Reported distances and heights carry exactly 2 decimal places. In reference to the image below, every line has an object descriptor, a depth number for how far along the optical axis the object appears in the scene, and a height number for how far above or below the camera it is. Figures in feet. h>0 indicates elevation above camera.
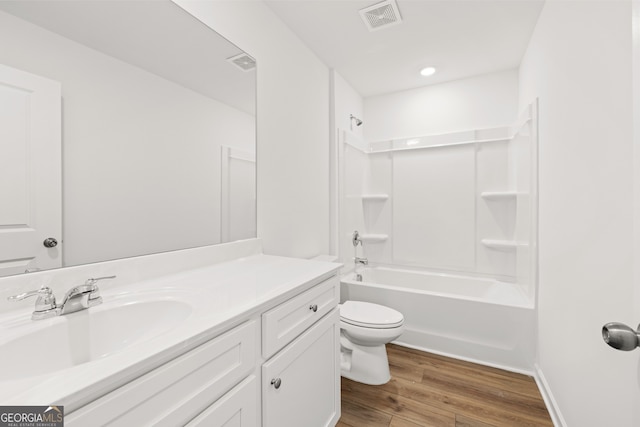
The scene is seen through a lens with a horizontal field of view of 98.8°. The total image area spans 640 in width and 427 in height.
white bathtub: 6.51 -2.73
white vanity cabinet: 1.83 -1.50
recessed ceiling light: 8.70 +4.57
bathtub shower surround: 6.73 -0.66
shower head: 9.89 +3.38
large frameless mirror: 2.71 +0.99
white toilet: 5.86 -2.78
